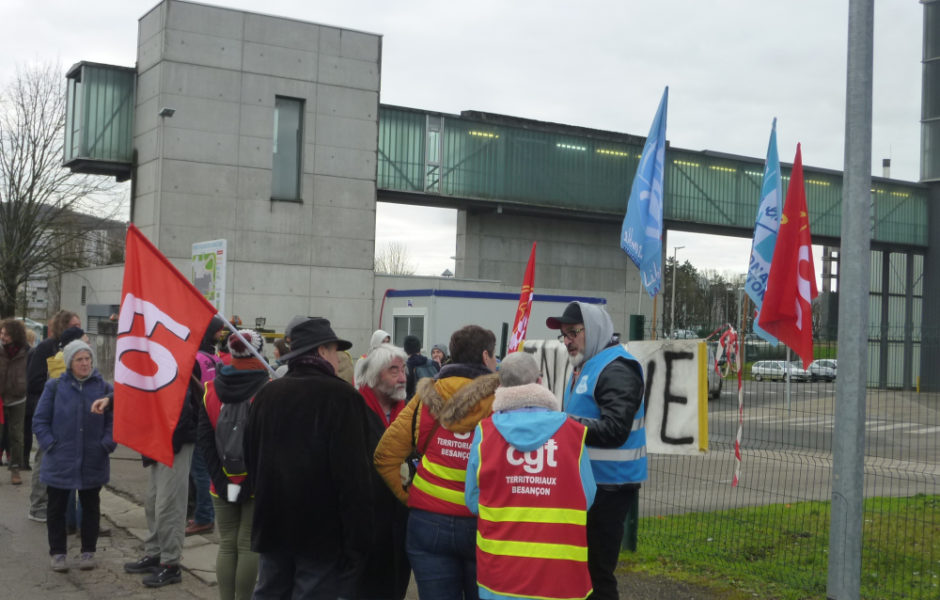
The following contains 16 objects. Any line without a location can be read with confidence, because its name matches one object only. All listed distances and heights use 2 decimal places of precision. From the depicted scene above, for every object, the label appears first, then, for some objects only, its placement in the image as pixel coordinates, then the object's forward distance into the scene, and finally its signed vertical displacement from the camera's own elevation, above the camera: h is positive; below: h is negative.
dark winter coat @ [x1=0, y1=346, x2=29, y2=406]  11.88 -0.88
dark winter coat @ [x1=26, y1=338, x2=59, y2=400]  11.73 -0.75
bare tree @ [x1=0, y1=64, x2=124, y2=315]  37.34 +4.39
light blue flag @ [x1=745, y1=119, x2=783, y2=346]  8.53 +0.95
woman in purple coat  7.63 -1.10
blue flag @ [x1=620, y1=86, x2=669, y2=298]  8.20 +0.97
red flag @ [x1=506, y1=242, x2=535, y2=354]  9.15 +0.11
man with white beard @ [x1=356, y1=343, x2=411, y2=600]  5.30 -1.03
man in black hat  4.72 -0.82
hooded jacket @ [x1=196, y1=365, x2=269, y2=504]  6.20 -0.50
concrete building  27.08 +4.80
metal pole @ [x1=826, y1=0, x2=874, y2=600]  5.59 +0.05
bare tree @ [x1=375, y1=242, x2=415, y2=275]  78.19 +4.87
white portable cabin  22.44 +0.28
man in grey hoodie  4.98 -0.53
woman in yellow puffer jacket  4.78 -0.79
